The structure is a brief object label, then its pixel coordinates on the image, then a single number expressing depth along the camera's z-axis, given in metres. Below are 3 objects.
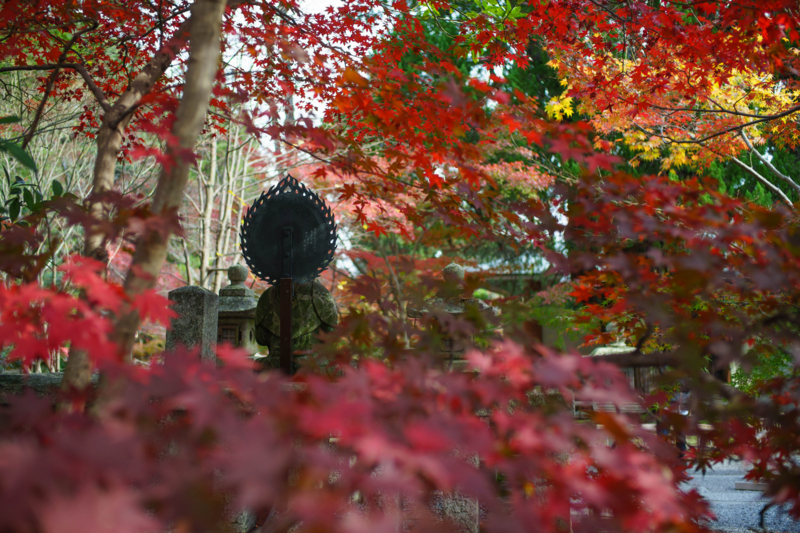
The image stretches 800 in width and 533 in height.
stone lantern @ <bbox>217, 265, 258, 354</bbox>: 5.11
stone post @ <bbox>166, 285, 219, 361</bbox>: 4.00
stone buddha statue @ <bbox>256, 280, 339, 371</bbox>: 4.23
